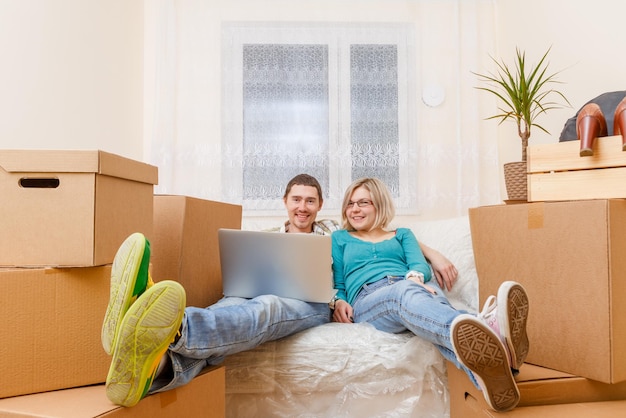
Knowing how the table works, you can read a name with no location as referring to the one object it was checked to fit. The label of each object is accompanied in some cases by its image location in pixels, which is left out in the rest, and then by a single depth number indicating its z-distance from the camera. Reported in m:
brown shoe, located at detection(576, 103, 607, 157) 1.18
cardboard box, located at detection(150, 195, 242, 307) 1.50
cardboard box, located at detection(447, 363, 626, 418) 1.07
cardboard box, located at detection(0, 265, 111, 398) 0.99
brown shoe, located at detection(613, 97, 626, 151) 1.12
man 0.90
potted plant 1.58
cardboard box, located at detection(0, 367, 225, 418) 0.90
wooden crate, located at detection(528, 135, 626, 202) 1.16
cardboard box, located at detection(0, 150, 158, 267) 1.05
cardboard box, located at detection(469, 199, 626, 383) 1.12
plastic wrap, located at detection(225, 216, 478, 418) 1.37
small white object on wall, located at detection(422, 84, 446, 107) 2.73
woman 1.04
